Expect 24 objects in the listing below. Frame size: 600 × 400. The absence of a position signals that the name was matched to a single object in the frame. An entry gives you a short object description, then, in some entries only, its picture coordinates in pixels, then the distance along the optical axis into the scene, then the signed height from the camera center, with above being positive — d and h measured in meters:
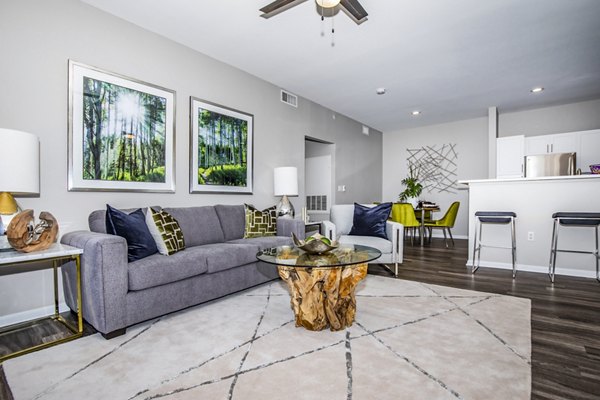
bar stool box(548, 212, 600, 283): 3.24 -0.26
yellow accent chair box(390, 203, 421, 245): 5.59 -0.29
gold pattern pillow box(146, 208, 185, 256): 2.52 -0.29
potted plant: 6.97 +0.25
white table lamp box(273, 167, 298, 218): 4.26 +0.19
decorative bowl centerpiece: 2.23 -0.35
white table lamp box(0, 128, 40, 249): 1.92 +0.20
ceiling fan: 2.26 +1.49
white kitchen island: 3.65 -0.20
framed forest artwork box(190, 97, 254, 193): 3.58 +0.64
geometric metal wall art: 7.09 +0.82
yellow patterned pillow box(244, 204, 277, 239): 3.57 -0.30
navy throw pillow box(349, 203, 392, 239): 3.82 -0.28
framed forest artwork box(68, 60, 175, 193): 2.63 +0.63
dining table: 5.90 -0.23
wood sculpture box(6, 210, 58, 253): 1.91 -0.22
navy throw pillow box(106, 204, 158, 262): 2.32 -0.26
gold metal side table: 1.82 -0.54
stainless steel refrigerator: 4.93 +0.59
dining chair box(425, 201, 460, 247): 5.75 -0.38
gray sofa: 2.01 -0.58
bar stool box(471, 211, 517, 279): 3.74 -0.25
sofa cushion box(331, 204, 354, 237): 4.17 -0.27
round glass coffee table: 2.08 -0.63
